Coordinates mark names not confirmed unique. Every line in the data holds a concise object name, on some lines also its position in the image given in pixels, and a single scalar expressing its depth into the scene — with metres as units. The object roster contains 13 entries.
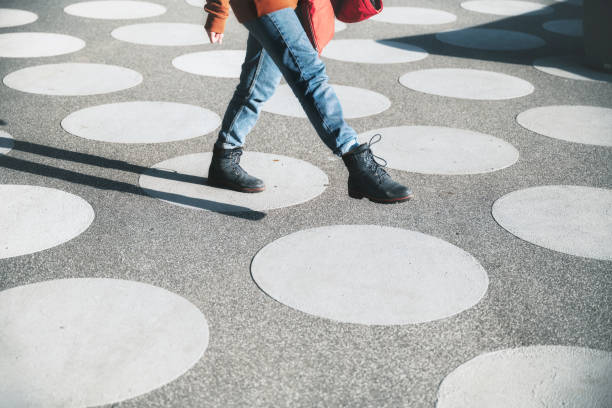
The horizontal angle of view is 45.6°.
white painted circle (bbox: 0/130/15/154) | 4.28
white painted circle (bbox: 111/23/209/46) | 7.06
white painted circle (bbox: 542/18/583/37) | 7.86
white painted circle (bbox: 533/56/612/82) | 6.24
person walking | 3.24
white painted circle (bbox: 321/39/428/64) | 6.67
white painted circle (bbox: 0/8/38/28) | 7.37
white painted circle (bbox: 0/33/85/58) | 6.37
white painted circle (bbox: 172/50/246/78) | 6.08
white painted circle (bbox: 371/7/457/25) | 8.28
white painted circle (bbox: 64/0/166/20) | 8.03
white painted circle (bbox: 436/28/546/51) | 7.21
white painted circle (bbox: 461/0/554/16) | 8.88
